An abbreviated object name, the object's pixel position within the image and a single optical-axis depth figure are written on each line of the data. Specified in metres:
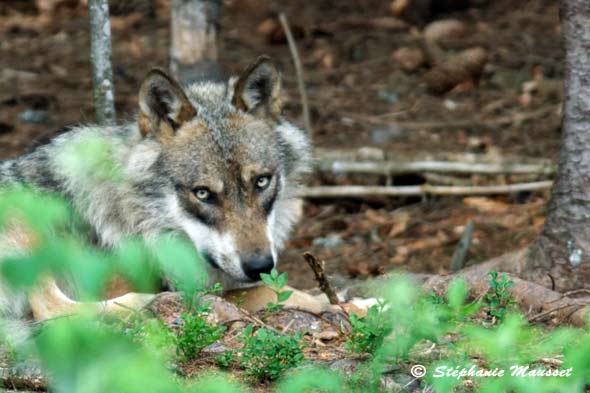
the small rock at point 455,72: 21.84
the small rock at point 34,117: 19.95
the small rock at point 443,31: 23.78
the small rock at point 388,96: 21.56
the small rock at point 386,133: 19.42
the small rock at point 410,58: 22.86
